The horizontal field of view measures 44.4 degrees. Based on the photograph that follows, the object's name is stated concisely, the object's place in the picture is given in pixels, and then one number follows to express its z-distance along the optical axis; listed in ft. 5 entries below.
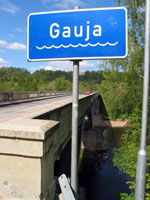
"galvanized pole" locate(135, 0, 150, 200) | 8.73
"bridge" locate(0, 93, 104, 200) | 7.66
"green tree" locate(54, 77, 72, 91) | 356.18
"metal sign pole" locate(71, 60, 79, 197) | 8.27
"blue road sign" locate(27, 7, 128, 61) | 7.98
